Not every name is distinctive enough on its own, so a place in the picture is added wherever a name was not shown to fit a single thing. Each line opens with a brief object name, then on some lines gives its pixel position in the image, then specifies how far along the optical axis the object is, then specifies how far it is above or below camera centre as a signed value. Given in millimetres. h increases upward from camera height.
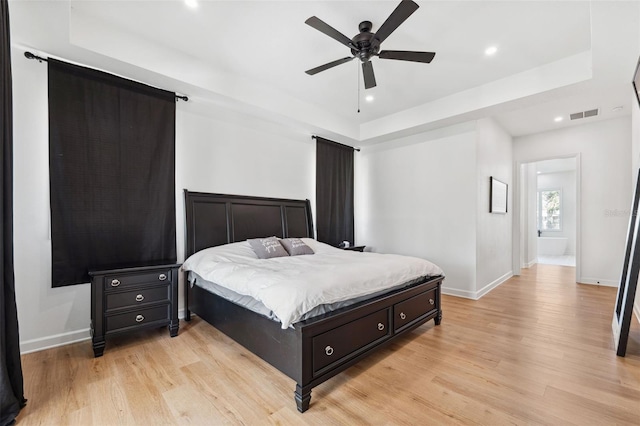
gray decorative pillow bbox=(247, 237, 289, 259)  3297 -465
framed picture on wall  4636 +216
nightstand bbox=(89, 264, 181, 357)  2434 -842
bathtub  9031 -1201
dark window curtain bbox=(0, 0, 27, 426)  1593 -330
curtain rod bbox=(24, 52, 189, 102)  2436 +1340
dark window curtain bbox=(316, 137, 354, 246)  4938 +321
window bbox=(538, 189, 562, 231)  9578 -47
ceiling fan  2074 +1377
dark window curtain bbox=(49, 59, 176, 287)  2588 +379
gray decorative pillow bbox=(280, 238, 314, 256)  3568 -485
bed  1834 -881
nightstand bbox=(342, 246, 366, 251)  4935 -693
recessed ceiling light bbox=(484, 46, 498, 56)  2889 +1647
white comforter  1863 -546
